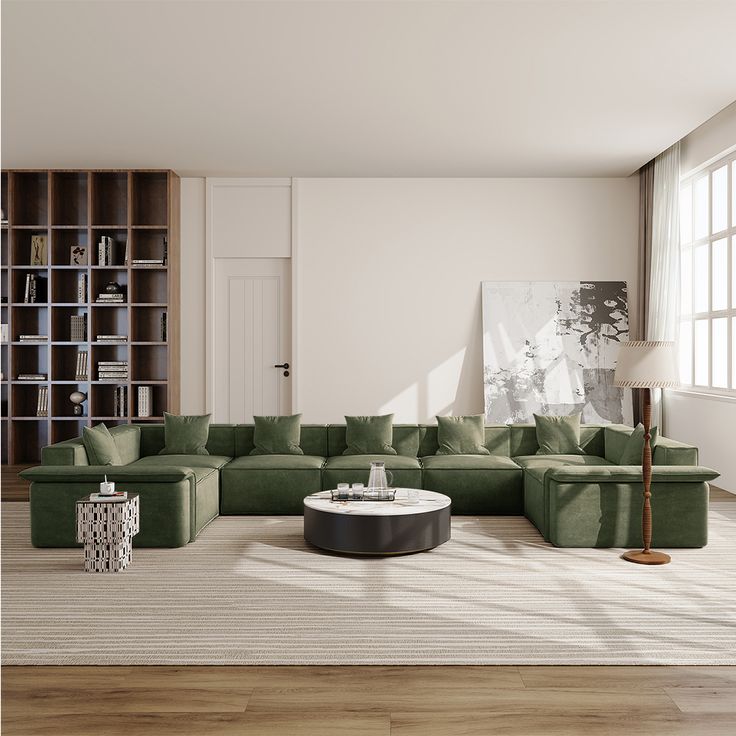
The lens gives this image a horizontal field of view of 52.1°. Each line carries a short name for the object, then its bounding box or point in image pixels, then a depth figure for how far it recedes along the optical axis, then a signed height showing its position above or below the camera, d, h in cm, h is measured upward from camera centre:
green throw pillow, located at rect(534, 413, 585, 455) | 683 -67
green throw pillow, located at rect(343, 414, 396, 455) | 682 -68
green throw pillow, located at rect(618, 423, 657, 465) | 580 -66
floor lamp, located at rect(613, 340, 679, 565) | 475 -8
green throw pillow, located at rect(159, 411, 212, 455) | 679 -68
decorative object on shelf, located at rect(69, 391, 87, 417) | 876 -48
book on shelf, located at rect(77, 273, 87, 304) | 881 +82
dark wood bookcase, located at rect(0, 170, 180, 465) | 877 +75
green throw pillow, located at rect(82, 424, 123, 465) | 564 -67
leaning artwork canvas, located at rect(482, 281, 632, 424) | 896 +17
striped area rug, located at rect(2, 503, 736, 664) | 333 -128
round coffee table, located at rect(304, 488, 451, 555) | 487 -109
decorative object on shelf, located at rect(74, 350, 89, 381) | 885 -9
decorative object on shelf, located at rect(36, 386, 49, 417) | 887 -52
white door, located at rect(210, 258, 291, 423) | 917 +24
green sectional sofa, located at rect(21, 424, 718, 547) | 507 -89
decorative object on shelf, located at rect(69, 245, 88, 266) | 888 +122
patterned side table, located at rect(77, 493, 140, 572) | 455 -105
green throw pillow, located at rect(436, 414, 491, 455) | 679 -67
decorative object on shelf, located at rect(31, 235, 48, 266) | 882 +125
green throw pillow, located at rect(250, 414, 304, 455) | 679 -69
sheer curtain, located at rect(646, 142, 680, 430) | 813 +119
